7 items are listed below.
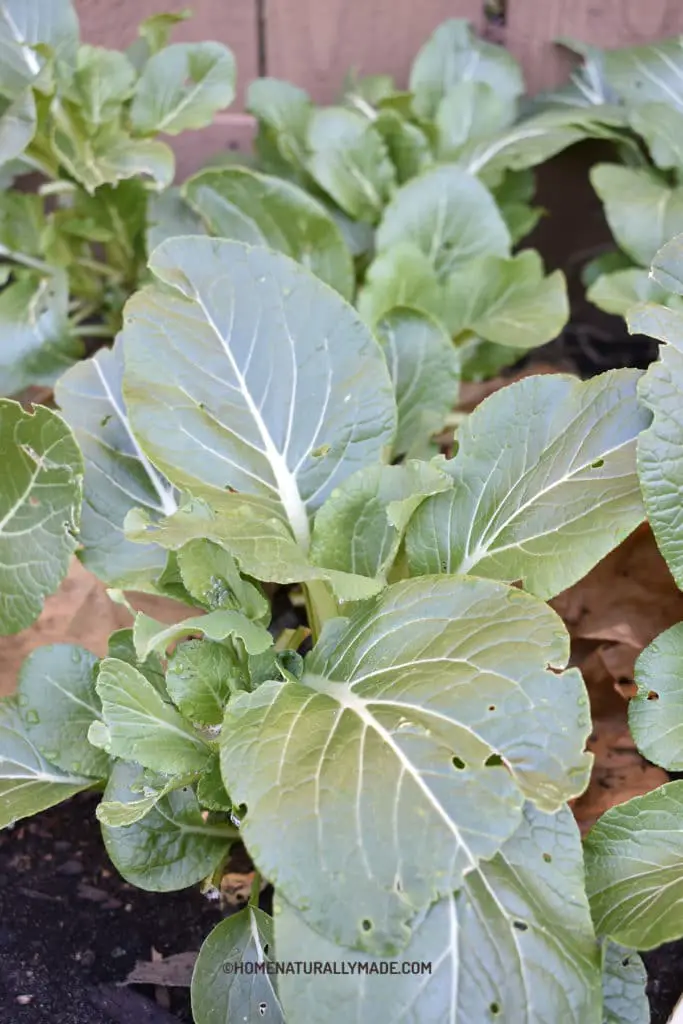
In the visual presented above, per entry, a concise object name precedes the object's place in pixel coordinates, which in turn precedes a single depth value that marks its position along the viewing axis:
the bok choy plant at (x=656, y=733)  0.76
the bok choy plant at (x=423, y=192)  1.25
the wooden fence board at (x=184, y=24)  1.53
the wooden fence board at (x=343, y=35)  1.55
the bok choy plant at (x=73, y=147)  1.26
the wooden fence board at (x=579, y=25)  1.53
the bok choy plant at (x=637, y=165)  1.30
